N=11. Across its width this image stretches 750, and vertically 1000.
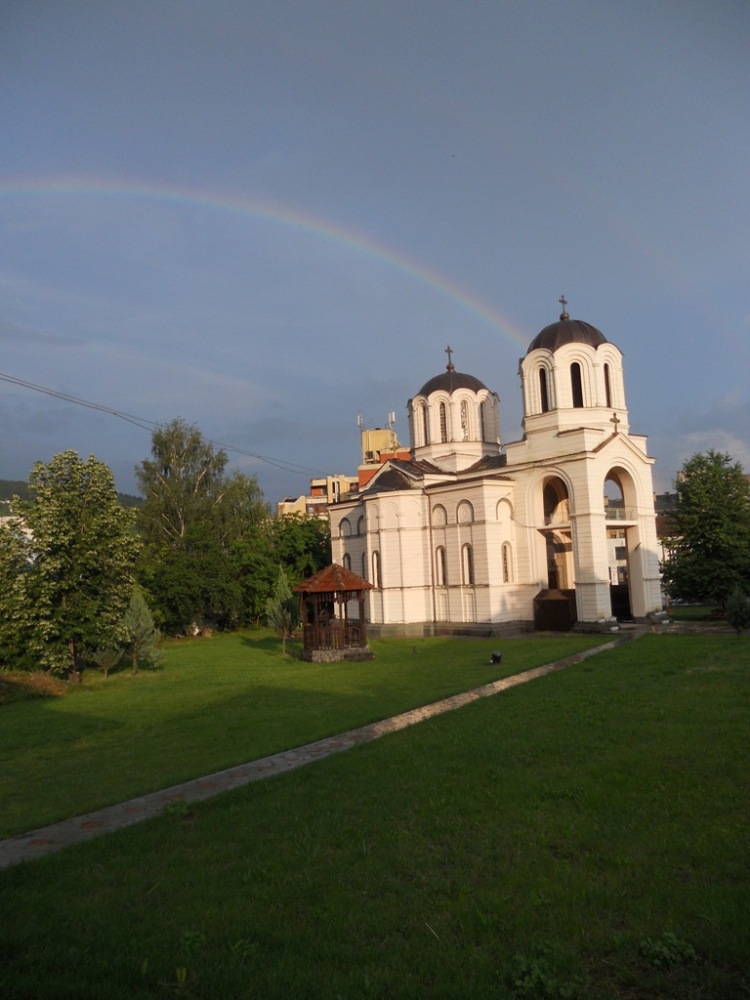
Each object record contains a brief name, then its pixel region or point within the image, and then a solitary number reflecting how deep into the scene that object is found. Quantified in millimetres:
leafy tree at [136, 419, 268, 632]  37094
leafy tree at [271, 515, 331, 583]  43219
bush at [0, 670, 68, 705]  18594
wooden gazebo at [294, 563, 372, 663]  24250
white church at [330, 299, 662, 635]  29016
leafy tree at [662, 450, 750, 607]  30062
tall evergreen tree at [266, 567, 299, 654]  27281
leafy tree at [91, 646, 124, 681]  21438
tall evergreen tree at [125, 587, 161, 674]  22025
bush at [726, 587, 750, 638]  21844
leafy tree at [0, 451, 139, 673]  20281
